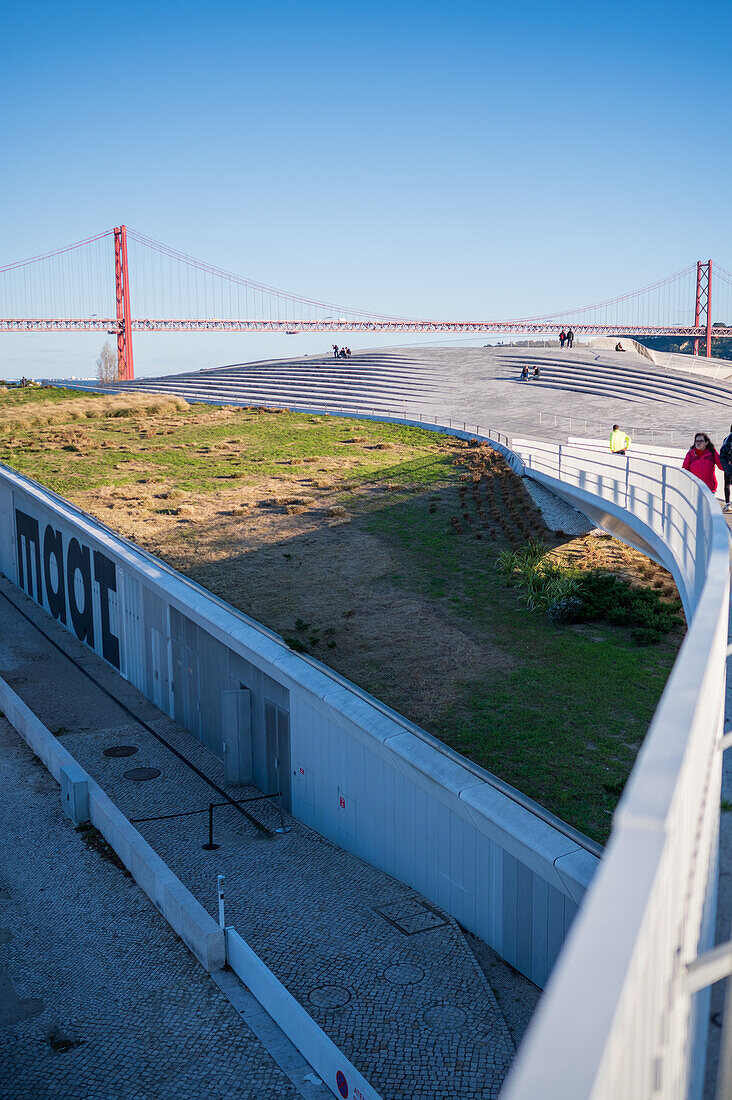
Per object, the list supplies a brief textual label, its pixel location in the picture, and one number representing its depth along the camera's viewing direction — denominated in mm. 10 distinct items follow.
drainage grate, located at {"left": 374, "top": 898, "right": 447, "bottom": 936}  11633
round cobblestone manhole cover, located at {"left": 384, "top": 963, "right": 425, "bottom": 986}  10438
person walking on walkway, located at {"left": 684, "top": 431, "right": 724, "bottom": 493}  13859
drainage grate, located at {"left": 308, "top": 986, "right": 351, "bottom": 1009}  10195
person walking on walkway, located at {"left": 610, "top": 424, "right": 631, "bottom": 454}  20125
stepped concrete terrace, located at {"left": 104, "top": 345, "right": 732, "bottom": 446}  46281
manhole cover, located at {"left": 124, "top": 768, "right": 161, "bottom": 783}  17328
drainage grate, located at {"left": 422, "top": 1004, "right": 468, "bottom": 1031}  9672
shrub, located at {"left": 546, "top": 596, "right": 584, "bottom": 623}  19578
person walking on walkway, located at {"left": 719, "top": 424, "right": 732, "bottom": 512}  14359
